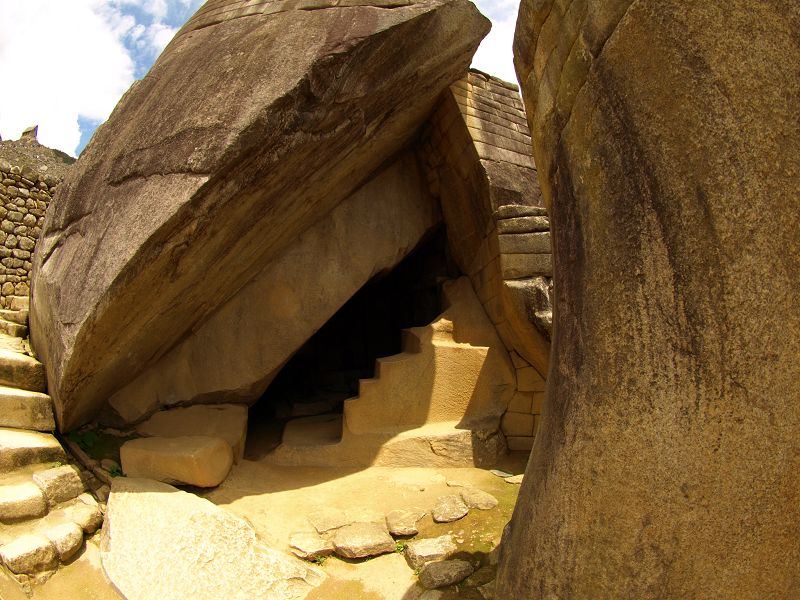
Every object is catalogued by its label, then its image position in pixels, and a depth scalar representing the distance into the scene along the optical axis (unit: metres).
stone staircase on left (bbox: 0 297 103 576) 2.55
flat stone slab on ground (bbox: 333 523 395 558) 2.88
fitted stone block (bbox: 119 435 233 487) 3.42
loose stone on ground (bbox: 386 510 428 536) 3.07
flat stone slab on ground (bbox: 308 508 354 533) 3.17
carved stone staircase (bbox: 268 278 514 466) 4.13
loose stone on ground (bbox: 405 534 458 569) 2.74
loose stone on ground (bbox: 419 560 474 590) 2.51
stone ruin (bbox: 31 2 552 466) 3.10
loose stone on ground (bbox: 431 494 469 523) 3.18
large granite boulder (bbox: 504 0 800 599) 1.25
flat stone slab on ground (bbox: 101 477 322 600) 2.46
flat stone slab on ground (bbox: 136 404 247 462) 3.92
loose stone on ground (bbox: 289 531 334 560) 2.88
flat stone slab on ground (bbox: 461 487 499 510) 3.32
